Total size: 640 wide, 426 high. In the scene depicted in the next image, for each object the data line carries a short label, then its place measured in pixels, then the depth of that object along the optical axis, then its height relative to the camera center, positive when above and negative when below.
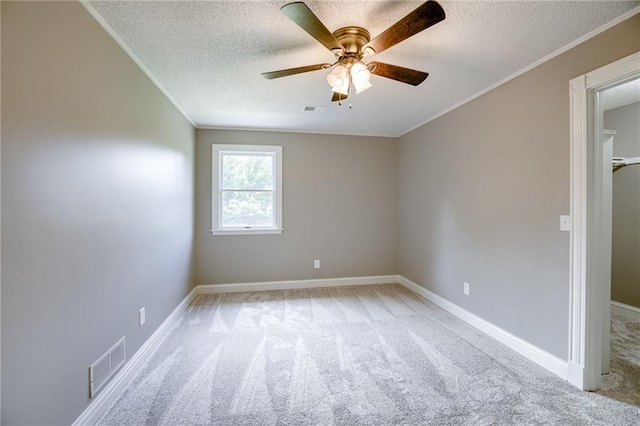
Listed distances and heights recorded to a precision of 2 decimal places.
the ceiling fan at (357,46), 1.34 +0.96
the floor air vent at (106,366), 1.62 -1.00
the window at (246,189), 4.08 +0.34
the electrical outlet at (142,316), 2.21 -0.86
